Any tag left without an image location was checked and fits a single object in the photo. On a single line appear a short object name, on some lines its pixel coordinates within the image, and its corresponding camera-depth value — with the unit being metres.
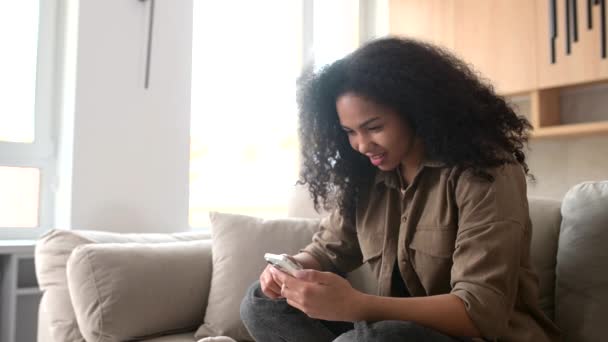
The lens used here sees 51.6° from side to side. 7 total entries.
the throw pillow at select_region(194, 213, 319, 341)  1.70
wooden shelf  1.90
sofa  1.46
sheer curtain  2.79
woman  1.11
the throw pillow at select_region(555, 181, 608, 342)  1.42
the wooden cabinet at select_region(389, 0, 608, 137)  1.95
